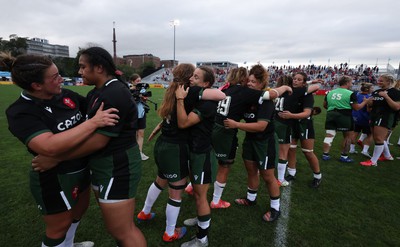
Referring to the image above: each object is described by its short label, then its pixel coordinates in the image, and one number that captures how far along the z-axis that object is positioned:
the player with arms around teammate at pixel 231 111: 3.22
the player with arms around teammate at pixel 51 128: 1.62
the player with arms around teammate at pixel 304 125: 4.38
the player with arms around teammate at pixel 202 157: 2.71
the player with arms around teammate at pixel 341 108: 5.46
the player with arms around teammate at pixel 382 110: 5.62
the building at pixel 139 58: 123.71
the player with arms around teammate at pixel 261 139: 3.14
